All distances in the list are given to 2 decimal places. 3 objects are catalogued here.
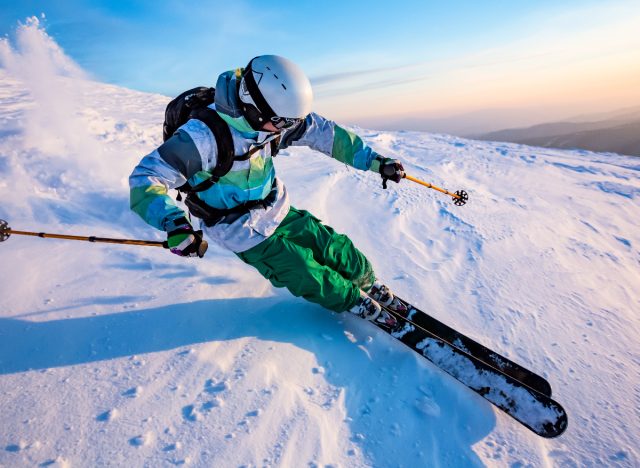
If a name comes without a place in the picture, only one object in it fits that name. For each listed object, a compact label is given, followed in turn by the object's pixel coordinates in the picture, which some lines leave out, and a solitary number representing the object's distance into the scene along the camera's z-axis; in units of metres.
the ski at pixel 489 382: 2.25
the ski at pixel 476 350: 2.63
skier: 2.25
